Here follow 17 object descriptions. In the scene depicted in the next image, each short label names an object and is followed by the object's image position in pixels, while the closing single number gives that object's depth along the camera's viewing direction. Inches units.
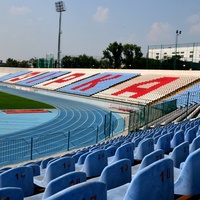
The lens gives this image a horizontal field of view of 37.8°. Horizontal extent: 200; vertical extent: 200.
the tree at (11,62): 4212.6
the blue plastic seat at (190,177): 95.0
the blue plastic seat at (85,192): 59.7
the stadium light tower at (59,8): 2689.5
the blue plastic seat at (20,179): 120.3
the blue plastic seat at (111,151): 237.5
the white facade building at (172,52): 1514.5
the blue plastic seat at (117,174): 101.8
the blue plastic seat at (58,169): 137.6
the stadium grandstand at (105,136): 81.7
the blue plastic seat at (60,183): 81.7
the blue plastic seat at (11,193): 83.0
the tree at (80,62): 2893.7
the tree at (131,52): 2923.2
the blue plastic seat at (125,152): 175.2
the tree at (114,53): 2972.4
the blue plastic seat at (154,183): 70.9
